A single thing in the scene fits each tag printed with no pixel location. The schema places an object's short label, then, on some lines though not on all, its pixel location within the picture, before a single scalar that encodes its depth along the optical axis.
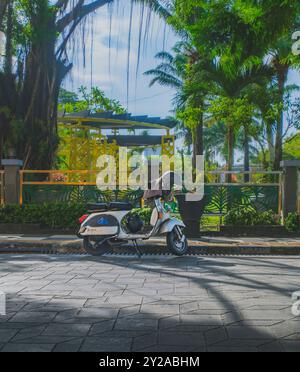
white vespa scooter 9.09
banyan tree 15.09
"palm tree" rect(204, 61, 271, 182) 23.03
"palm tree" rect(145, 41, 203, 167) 23.88
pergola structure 19.88
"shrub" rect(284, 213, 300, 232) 12.12
